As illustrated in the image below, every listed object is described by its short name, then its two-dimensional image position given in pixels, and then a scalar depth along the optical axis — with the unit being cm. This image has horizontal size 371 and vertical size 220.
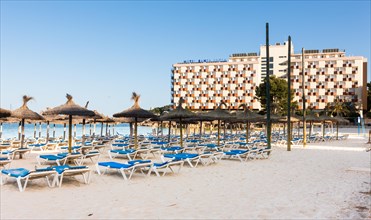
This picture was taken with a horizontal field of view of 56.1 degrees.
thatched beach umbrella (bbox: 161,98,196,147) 1772
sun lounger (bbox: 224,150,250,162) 1440
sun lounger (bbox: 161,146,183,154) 1532
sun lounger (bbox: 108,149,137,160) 1370
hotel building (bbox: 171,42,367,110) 7900
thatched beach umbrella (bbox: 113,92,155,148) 1588
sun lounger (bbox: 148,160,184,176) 1021
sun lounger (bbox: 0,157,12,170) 1023
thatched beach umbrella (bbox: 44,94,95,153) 1293
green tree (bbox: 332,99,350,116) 7156
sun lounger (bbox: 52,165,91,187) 845
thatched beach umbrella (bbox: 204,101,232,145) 1865
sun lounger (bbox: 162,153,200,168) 1205
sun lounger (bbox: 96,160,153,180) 964
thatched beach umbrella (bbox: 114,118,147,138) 2570
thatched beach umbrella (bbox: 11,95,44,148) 1427
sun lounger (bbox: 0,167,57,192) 794
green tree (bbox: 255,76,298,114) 6361
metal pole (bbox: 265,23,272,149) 1631
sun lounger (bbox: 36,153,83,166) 1159
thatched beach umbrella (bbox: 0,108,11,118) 1308
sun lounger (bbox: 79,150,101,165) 1231
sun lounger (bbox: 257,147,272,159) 1579
